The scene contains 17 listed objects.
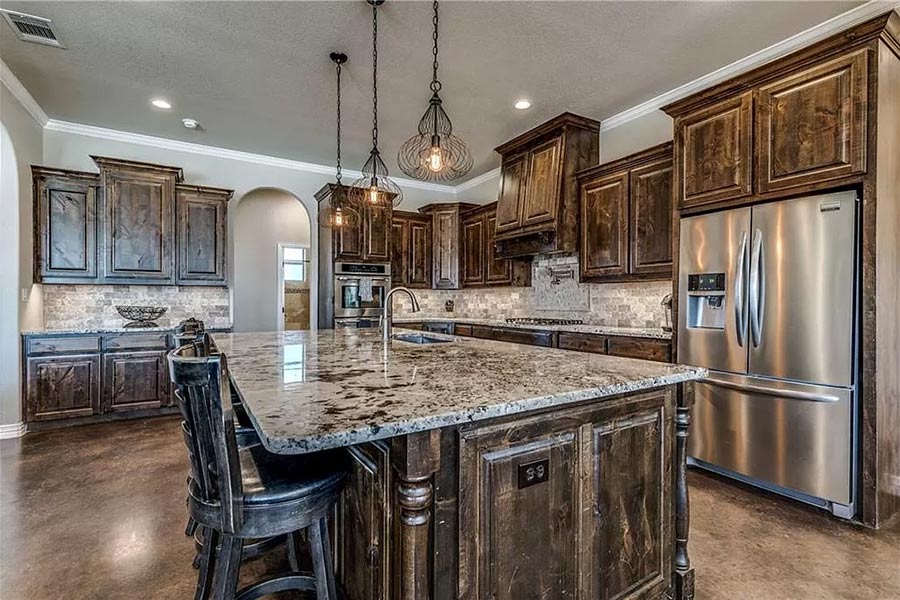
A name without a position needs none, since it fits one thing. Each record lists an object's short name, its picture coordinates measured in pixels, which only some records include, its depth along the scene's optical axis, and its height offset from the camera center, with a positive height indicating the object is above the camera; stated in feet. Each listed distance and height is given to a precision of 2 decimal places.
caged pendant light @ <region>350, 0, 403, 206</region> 8.94 +2.77
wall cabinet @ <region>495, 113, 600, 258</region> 13.69 +3.94
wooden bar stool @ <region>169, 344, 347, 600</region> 3.45 -1.70
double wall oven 17.33 +0.35
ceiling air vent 8.95 +5.85
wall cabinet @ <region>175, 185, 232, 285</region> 15.37 +2.41
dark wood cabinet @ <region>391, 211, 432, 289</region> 19.48 +2.33
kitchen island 3.37 -1.59
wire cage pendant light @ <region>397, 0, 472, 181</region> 7.51 +2.55
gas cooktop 14.93 -0.76
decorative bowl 14.82 -0.47
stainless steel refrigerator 7.52 -0.80
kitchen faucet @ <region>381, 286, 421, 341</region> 9.23 -0.49
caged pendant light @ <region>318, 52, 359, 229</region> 11.46 +2.49
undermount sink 9.50 -0.87
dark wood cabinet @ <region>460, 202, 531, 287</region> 17.39 +1.77
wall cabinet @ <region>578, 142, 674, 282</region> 11.22 +2.33
